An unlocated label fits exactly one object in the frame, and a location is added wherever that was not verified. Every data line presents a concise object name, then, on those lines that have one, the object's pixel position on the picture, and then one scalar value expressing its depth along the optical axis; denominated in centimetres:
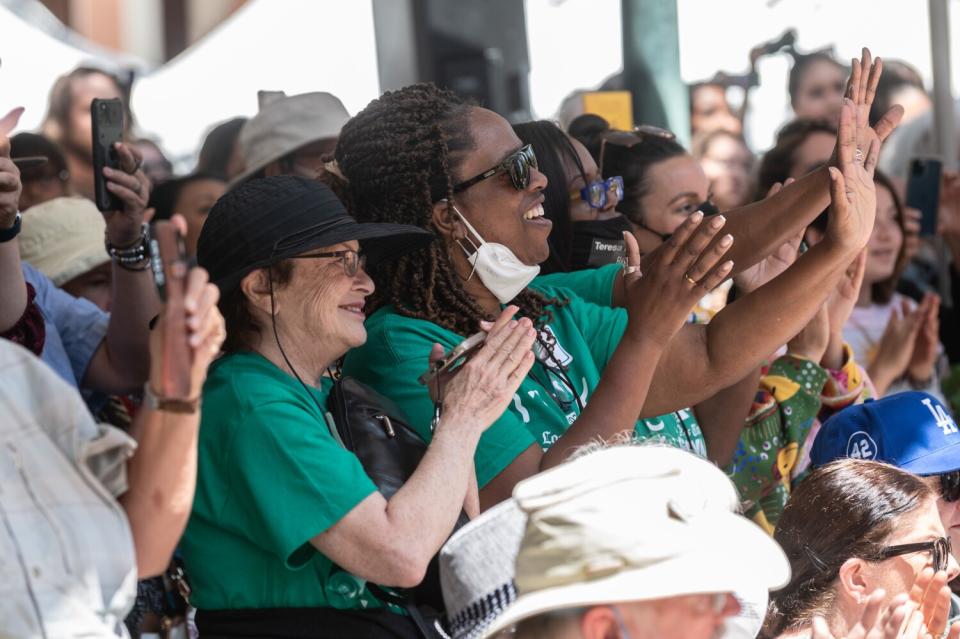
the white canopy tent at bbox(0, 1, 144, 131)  833
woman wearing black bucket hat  503
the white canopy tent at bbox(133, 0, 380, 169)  1404
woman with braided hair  618
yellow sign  1139
